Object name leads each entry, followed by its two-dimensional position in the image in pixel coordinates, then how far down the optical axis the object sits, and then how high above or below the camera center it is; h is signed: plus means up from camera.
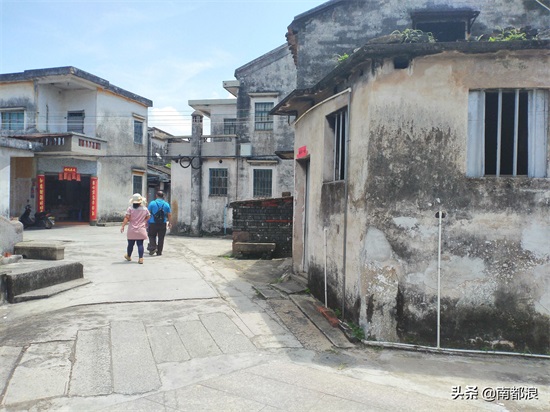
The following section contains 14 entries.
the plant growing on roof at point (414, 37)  5.20 +2.21
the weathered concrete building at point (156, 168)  27.22 +2.70
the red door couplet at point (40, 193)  20.58 +0.61
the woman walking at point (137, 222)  9.50 -0.35
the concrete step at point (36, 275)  6.47 -1.17
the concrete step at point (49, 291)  6.47 -1.41
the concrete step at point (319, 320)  5.18 -1.60
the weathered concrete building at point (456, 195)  4.98 +0.19
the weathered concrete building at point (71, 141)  20.23 +3.19
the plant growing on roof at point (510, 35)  5.45 +2.44
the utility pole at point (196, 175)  19.89 +1.57
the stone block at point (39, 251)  8.52 -0.95
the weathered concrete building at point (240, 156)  19.41 +2.47
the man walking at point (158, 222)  10.95 -0.40
